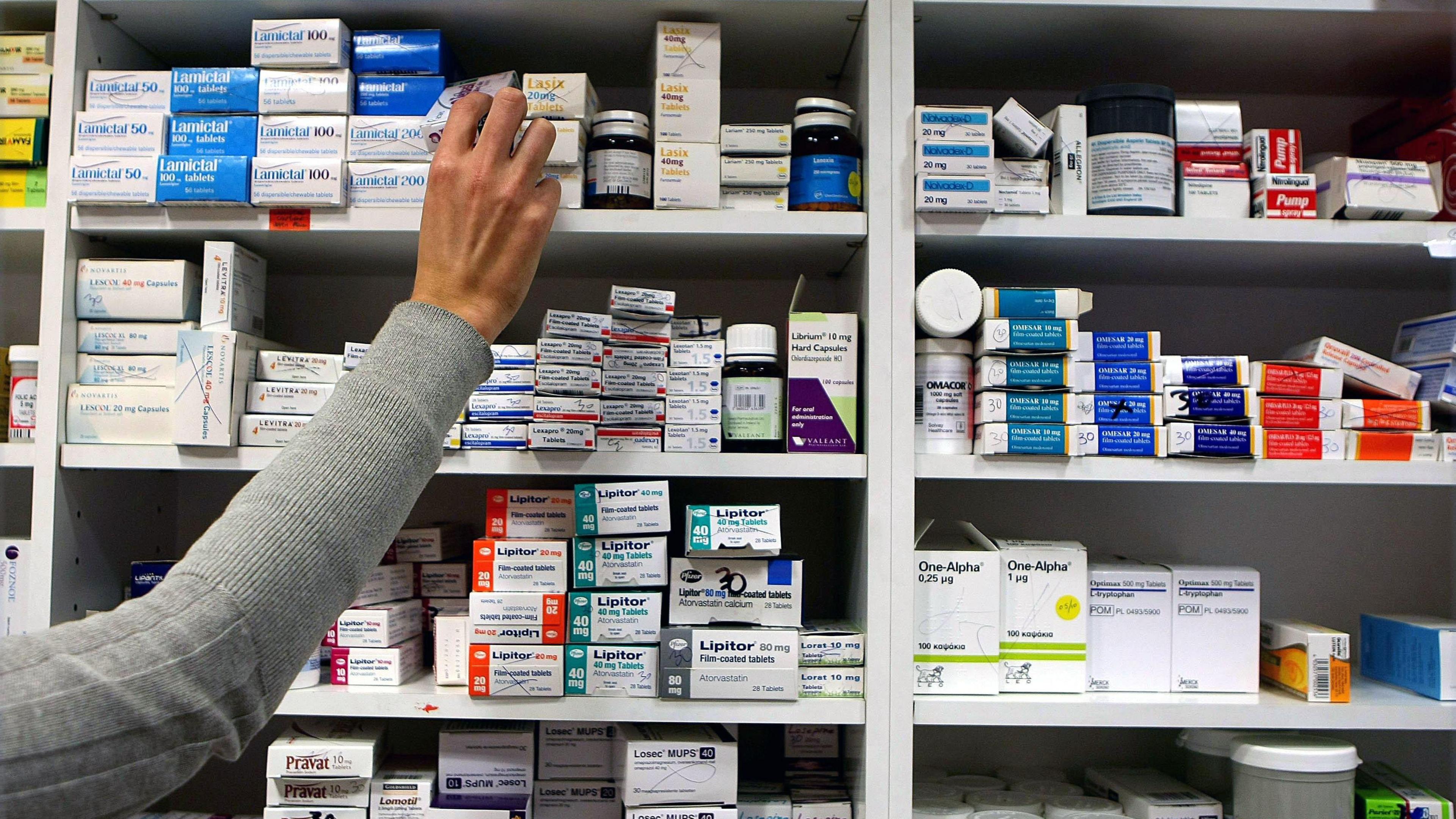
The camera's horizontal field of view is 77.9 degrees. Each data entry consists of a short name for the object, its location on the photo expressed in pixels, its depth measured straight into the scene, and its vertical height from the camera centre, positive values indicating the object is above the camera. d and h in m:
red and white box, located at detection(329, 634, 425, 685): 1.40 -0.33
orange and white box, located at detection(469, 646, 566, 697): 1.33 -0.32
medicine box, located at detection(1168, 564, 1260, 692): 1.41 -0.26
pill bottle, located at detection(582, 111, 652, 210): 1.40 +0.46
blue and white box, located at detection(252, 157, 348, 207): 1.38 +0.42
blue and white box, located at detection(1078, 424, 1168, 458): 1.38 +0.04
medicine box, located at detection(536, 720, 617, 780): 1.45 -0.47
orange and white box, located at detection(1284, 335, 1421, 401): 1.46 +0.16
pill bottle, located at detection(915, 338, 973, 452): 1.40 +0.10
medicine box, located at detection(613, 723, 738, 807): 1.35 -0.47
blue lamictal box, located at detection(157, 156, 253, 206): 1.38 +0.41
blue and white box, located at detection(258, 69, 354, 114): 1.43 +0.57
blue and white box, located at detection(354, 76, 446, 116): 1.44 +0.57
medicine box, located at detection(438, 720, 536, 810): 1.41 -0.48
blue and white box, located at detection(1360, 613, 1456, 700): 1.41 -0.30
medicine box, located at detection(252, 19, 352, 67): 1.43 +0.65
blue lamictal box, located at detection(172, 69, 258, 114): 1.43 +0.57
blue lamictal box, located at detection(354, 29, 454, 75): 1.44 +0.65
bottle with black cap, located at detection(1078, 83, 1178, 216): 1.39 +0.49
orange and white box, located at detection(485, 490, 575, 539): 1.38 -0.09
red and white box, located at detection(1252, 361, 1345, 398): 1.41 +0.14
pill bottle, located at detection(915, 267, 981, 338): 1.37 +0.24
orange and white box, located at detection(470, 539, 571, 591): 1.35 -0.16
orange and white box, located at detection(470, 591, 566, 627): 1.34 -0.23
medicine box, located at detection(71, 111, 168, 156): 1.41 +0.49
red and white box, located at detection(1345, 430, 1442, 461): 1.41 +0.03
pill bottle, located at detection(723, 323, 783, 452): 1.41 +0.11
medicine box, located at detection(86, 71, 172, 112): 1.43 +0.57
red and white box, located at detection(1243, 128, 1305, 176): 1.44 +0.50
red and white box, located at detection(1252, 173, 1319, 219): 1.41 +0.42
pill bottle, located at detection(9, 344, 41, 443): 1.44 +0.09
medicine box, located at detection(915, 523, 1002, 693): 1.37 -0.25
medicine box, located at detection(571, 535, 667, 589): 1.36 -0.16
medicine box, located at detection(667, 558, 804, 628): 1.38 -0.20
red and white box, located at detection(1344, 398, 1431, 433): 1.42 +0.08
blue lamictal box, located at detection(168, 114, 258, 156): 1.42 +0.50
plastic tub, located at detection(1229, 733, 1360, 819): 1.35 -0.47
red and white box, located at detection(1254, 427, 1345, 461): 1.41 +0.03
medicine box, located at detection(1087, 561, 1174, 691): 1.41 -0.26
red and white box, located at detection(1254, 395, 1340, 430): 1.41 +0.08
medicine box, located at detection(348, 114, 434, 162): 1.41 +0.49
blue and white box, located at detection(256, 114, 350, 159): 1.41 +0.50
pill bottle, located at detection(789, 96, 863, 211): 1.40 +0.47
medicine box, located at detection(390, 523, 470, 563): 1.52 -0.15
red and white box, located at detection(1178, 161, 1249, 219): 1.43 +0.43
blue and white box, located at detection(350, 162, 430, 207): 1.40 +0.42
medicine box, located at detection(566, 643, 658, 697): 1.35 -0.32
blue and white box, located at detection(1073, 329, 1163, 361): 1.39 +0.18
